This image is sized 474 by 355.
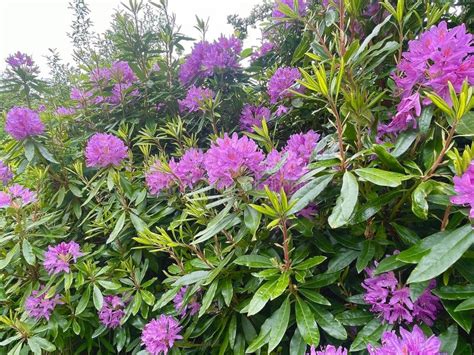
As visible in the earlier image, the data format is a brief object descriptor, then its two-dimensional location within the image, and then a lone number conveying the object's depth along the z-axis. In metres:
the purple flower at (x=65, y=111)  2.12
